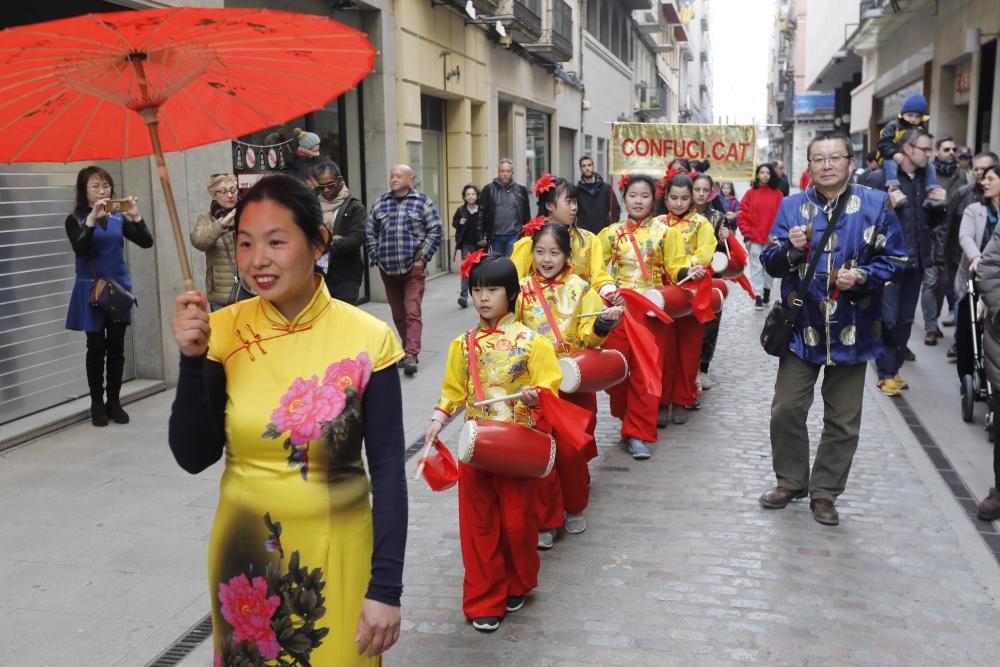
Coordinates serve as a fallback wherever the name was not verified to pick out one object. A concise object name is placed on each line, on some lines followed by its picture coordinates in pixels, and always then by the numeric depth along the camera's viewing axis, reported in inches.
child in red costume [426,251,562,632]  166.4
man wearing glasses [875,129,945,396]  337.7
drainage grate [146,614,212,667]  151.6
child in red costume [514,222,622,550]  204.4
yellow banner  598.2
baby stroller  284.3
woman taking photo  277.0
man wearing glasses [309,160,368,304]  327.9
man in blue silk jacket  205.6
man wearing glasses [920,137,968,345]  406.0
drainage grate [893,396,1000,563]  207.0
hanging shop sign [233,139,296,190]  425.1
